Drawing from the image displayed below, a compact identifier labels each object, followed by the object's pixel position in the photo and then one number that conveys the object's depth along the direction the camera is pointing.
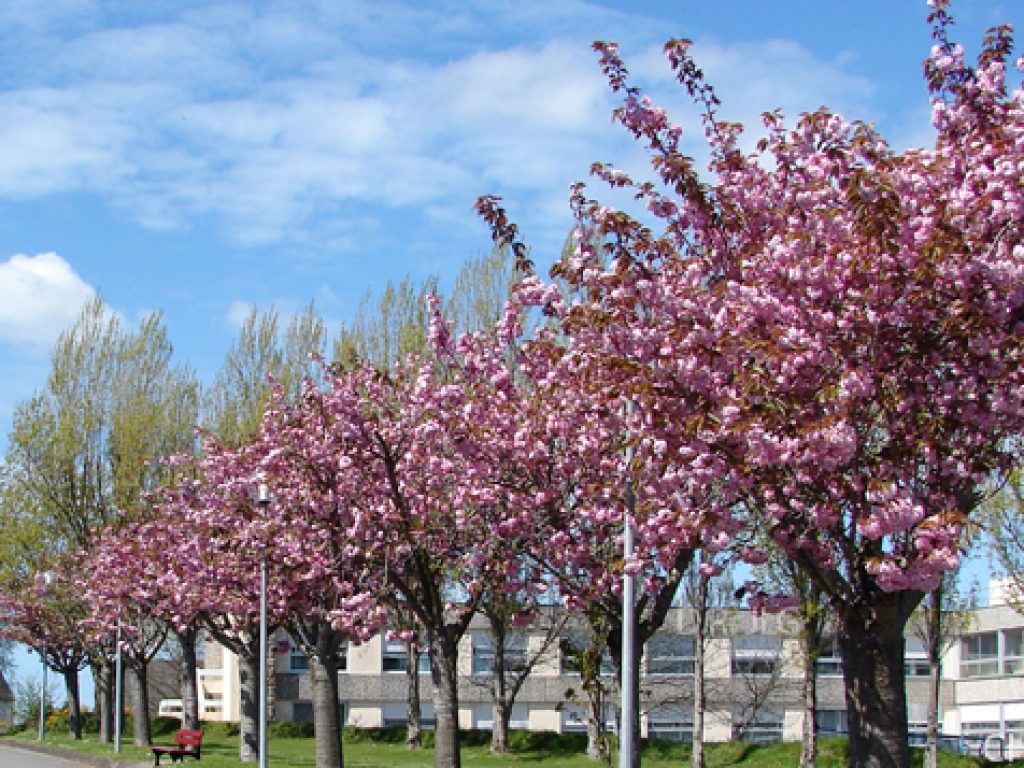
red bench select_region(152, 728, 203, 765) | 32.88
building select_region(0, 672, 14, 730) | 91.24
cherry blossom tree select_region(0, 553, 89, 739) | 44.38
